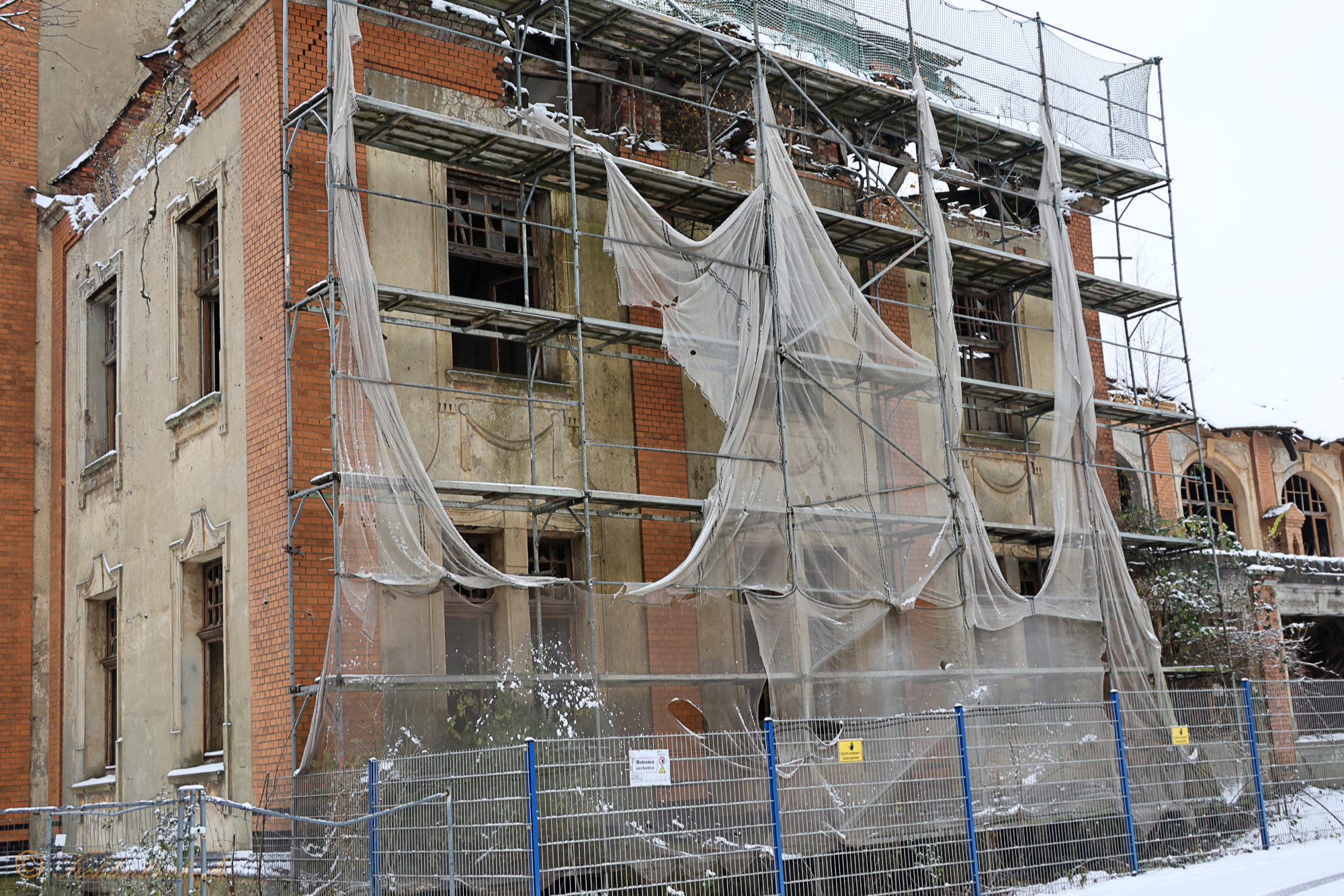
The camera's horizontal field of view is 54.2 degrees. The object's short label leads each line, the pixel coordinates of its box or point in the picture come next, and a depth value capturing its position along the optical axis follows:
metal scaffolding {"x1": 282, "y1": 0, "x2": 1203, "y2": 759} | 12.75
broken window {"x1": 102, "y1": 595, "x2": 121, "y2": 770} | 16.50
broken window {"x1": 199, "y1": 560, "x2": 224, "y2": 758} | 14.02
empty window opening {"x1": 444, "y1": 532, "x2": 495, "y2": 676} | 13.16
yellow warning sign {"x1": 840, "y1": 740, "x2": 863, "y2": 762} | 11.32
